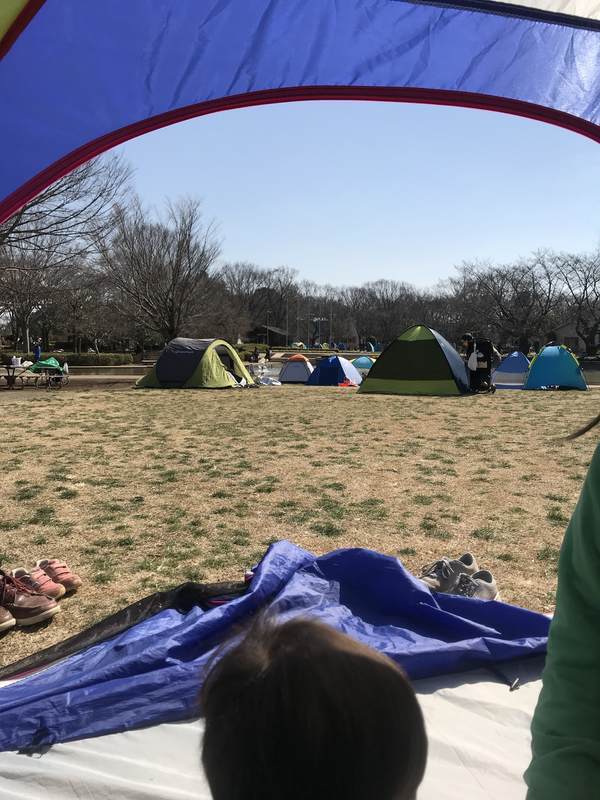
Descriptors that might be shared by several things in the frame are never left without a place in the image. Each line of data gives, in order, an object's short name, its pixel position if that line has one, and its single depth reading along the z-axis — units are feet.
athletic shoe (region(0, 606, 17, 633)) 10.04
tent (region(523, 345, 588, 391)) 56.80
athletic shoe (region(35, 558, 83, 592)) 11.40
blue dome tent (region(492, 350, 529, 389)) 68.80
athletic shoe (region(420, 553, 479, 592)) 10.56
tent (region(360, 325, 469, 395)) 49.01
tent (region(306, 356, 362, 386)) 62.49
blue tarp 7.13
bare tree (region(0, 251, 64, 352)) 55.31
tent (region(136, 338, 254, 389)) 55.67
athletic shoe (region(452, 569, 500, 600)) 10.32
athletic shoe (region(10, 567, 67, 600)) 10.88
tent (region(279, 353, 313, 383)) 67.77
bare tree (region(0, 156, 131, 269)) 40.63
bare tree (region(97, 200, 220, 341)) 96.48
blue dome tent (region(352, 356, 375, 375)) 88.09
